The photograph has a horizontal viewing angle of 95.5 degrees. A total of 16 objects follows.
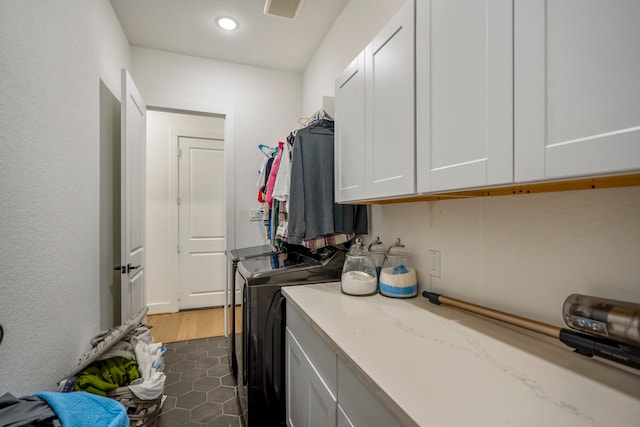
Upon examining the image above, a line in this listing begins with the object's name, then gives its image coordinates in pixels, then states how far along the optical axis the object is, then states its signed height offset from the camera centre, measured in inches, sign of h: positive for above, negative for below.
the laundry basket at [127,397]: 51.0 -32.9
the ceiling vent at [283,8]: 71.2 +51.5
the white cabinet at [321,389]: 28.5 -22.0
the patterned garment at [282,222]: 74.4 -2.5
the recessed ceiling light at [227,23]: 86.3 +57.5
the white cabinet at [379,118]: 40.4 +15.7
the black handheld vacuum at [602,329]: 23.3 -10.0
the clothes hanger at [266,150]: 105.6 +24.0
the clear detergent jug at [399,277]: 51.4 -11.6
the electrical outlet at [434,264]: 49.4 -8.9
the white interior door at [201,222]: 144.2 -4.9
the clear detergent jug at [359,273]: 53.2 -11.6
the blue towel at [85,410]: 34.3 -25.5
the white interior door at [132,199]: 72.2 +3.6
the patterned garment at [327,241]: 66.9 -6.6
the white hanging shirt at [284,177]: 71.9 +9.1
